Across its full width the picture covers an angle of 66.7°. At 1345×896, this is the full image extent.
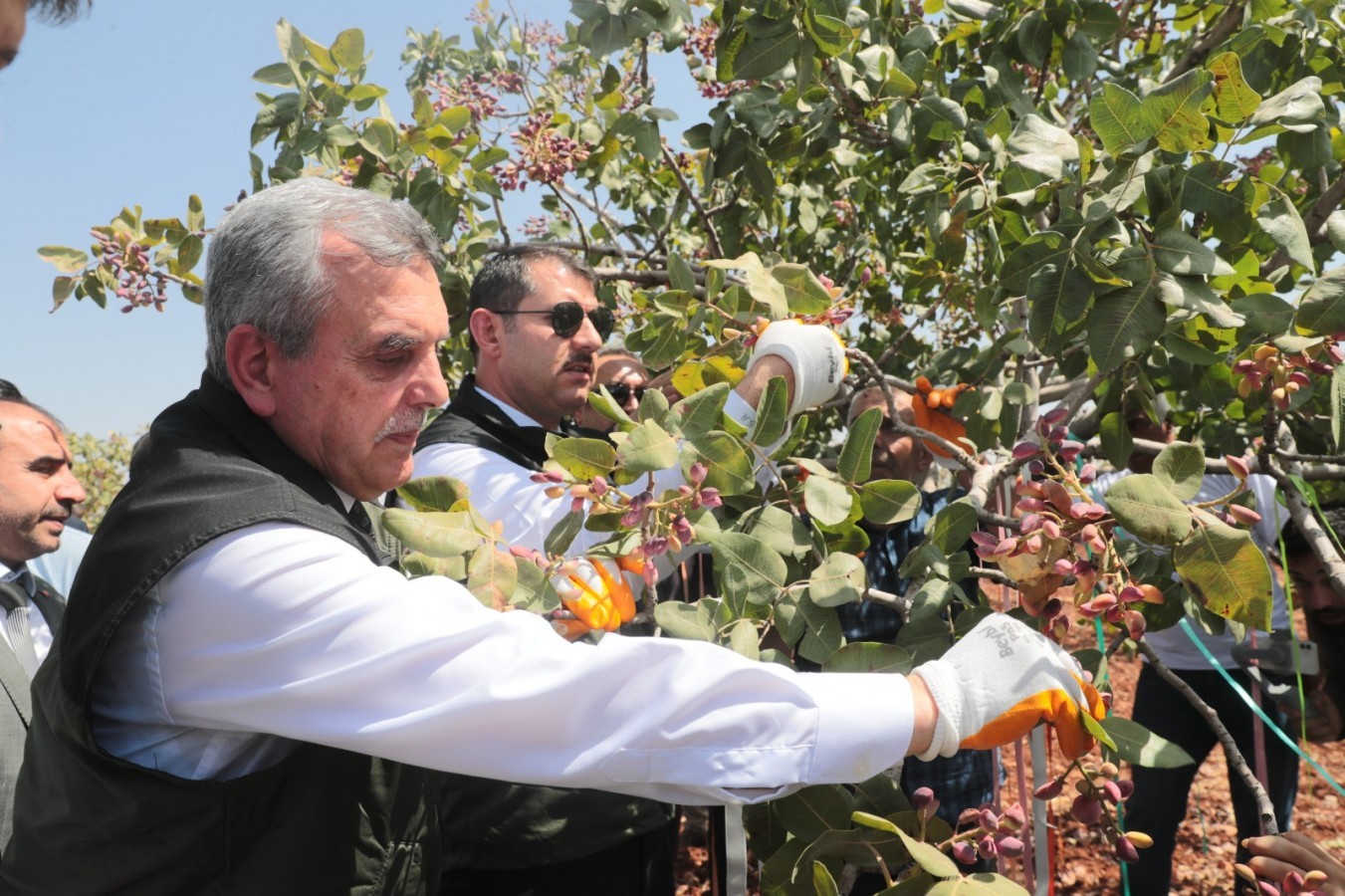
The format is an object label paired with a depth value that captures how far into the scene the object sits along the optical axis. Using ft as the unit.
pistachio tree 4.49
